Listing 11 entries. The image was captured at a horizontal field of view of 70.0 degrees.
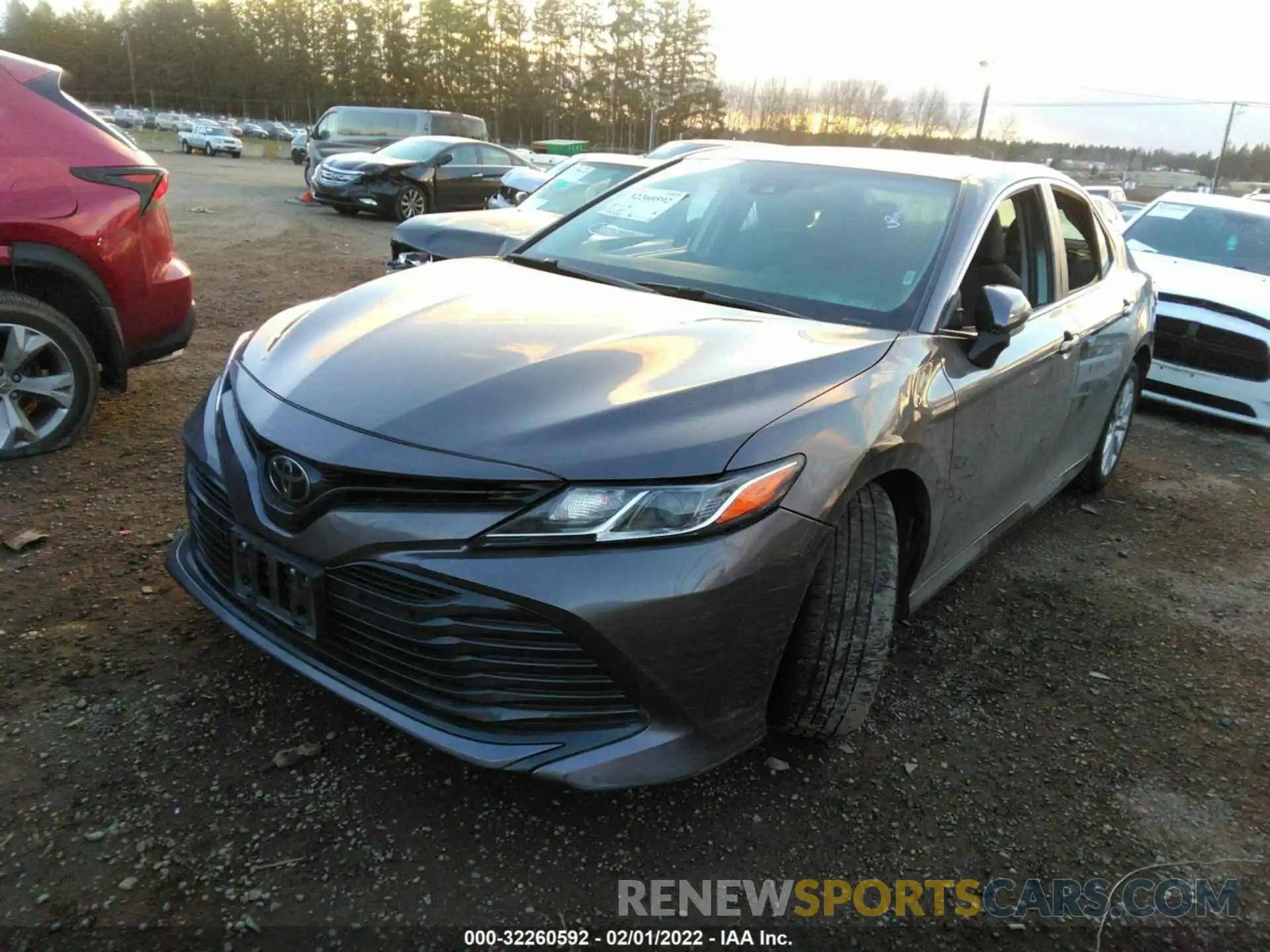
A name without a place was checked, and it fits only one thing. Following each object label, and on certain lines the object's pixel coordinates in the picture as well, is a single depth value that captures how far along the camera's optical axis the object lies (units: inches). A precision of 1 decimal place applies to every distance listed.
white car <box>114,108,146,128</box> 2309.3
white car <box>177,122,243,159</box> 1582.2
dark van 795.7
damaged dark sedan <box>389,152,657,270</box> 262.2
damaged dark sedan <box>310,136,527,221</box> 597.0
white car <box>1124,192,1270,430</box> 249.3
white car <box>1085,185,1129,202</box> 918.6
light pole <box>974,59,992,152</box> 1395.3
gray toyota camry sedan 73.7
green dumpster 1428.4
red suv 147.7
